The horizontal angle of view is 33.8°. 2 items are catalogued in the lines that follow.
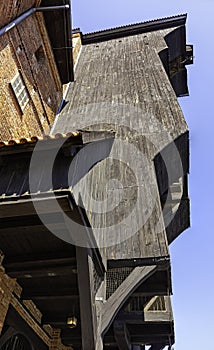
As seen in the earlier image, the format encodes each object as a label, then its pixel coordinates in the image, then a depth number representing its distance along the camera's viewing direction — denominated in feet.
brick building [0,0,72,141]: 26.50
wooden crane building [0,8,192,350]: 13.04
